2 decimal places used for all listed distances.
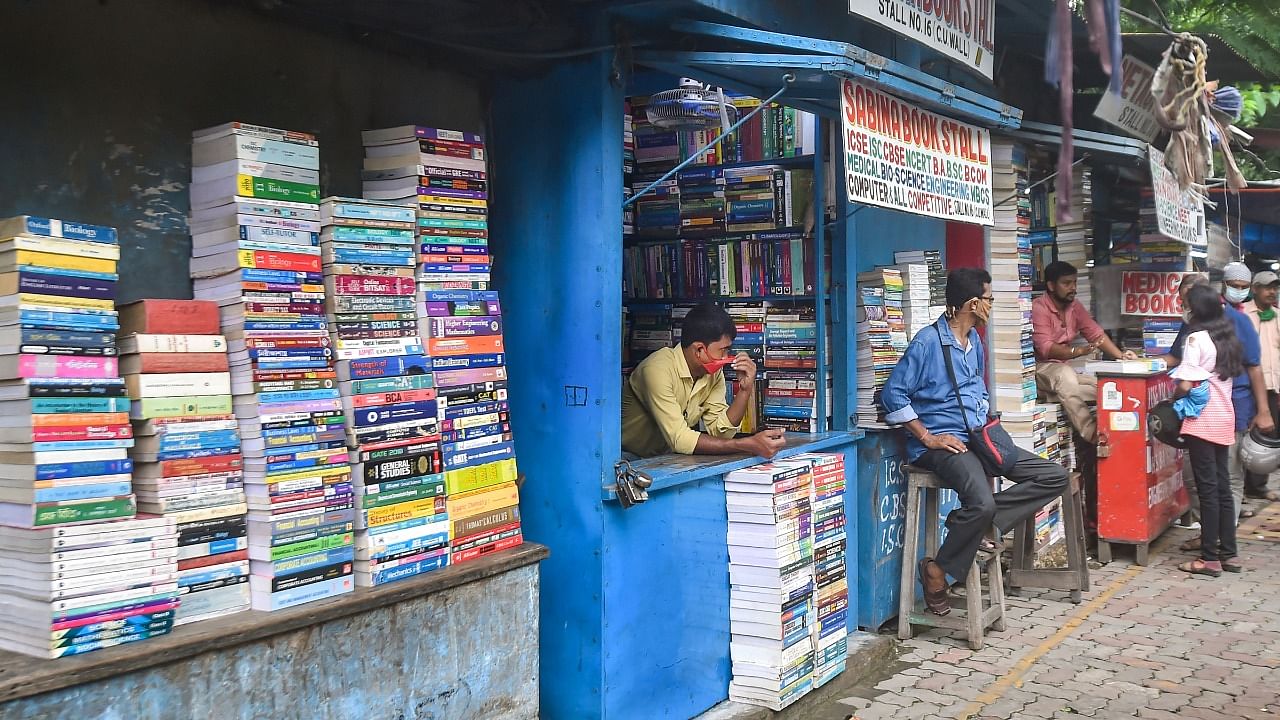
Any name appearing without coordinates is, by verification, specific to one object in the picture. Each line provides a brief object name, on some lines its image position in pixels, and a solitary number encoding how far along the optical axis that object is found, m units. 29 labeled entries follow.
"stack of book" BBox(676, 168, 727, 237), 5.96
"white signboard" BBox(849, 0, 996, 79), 4.65
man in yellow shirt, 4.88
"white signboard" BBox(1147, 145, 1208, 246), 7.88
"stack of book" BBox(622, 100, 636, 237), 6.28
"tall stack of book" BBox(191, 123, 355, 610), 3.10
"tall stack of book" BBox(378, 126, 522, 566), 3.70
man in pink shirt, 8.01
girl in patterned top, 7.45
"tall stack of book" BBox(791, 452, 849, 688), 4.92
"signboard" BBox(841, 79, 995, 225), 4.30
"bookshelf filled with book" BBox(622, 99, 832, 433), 5.74
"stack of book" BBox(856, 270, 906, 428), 5.84
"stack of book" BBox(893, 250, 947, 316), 6.61
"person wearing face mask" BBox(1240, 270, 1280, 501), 10.05
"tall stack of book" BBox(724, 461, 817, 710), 4.56
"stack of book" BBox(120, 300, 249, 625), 2.90
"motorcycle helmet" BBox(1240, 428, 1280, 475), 9.80
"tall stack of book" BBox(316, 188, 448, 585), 3.38
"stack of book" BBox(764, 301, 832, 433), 5.76
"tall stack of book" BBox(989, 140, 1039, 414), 7.30
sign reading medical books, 9.82
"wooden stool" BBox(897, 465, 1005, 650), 5.84
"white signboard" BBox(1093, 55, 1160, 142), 7.82
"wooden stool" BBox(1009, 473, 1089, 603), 6.64
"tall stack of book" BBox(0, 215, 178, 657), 2.63
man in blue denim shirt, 5.71
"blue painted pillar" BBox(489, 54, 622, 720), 4.09
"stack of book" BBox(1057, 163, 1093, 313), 8.80
